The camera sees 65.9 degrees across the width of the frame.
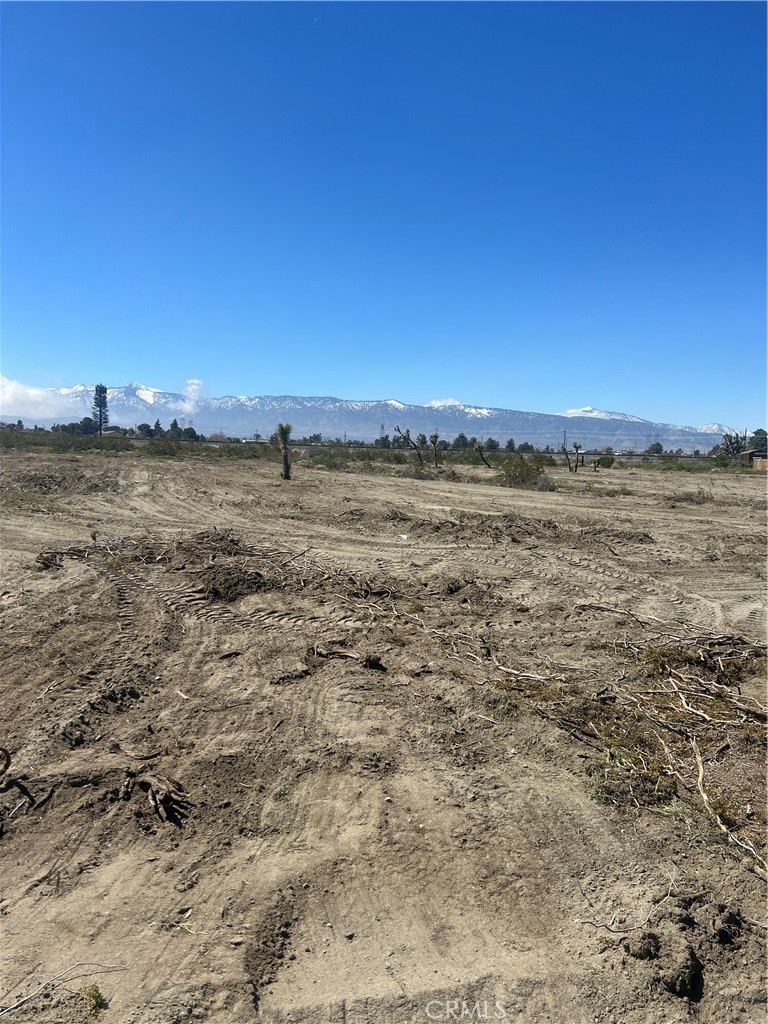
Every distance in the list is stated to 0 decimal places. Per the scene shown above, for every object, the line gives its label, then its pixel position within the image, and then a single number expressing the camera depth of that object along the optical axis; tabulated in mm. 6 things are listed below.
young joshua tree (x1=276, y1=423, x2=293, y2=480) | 23984
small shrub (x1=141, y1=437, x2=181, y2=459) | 36112
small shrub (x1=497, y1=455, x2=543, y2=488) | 24627
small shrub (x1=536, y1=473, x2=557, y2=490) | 23402
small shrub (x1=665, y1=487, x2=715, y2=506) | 20047
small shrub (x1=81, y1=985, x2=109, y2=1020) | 2549
